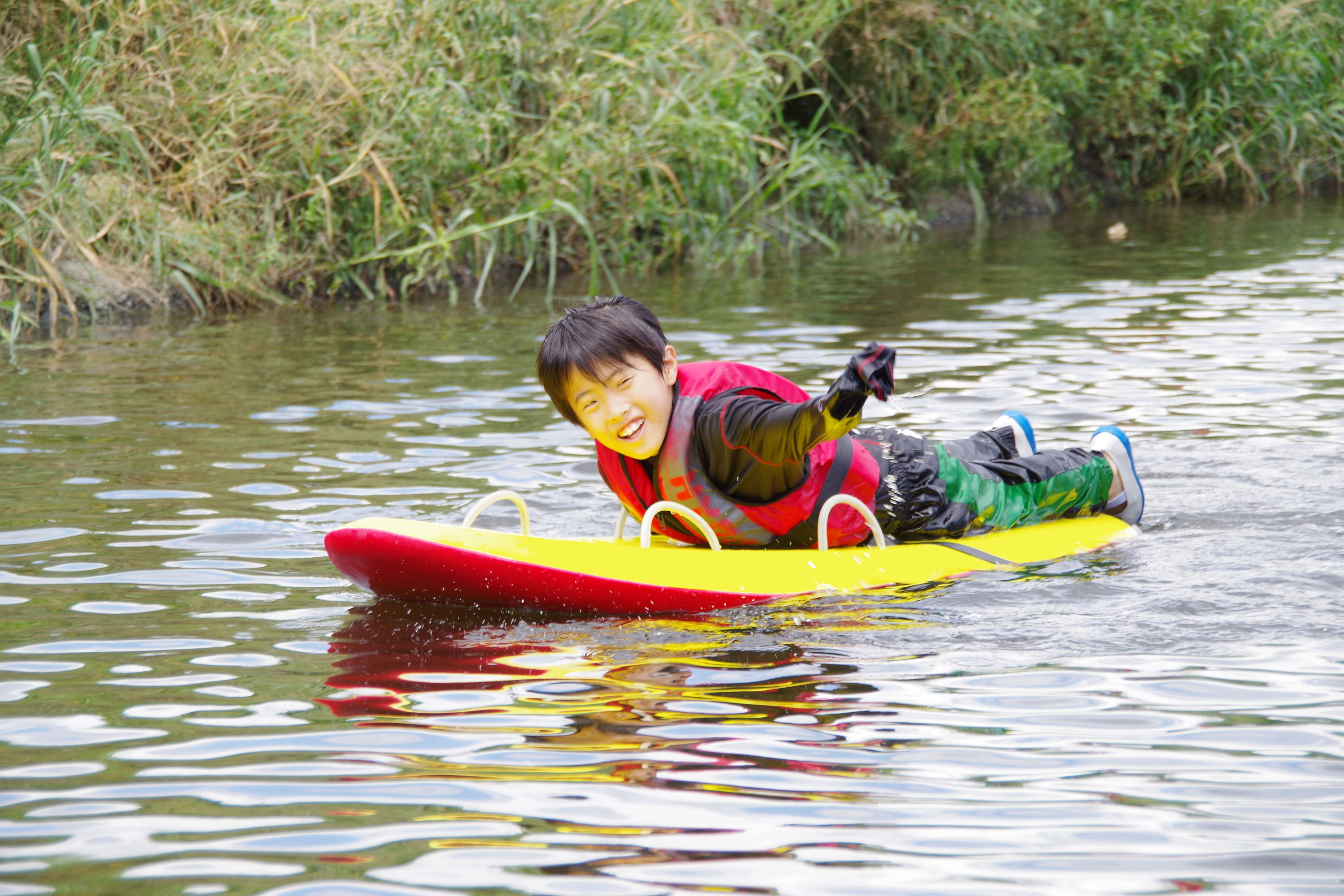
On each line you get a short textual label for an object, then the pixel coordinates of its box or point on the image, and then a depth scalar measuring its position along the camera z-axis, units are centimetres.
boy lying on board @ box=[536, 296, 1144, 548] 712
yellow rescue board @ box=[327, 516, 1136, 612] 726
